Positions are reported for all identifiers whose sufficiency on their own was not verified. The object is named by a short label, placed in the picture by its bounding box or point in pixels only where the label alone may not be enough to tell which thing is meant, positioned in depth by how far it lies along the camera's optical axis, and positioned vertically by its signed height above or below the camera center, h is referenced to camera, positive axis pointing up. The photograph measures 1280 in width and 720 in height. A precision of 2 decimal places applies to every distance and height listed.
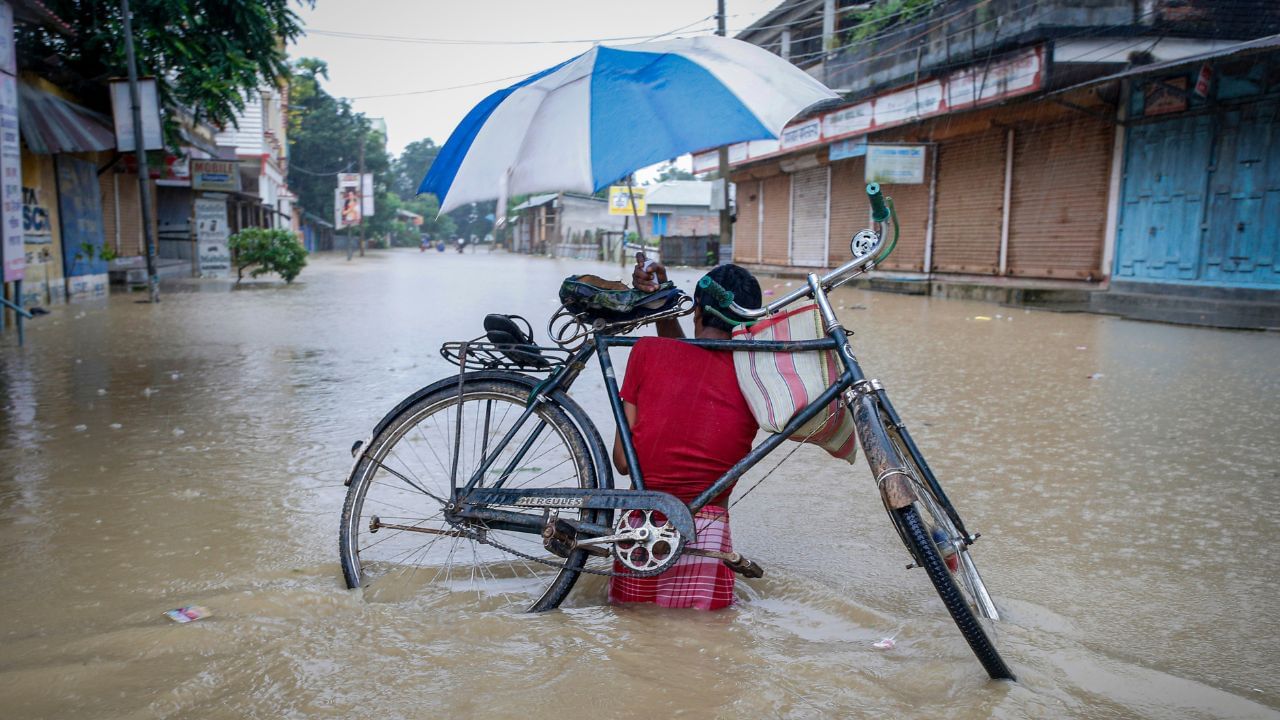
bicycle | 2.39 -0.73
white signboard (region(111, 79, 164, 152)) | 14.69 +1.85
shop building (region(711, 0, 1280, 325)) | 12.14 +1.81
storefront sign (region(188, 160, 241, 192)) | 21.61 +1.32
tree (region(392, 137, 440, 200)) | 115.88 +8.94
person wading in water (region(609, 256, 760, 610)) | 2.74 -0.53
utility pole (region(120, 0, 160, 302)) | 13.68 +1.19
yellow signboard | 43.88 +1.71
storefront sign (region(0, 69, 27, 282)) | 8.01 +0.43
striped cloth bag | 2.60 -0.40
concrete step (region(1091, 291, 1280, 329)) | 11.39 -0.85
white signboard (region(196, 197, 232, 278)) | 20.83 -0.13
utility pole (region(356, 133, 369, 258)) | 49.16 +2.30
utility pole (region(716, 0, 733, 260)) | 15.87 +0.49
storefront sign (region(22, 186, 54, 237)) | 13.02 +0.17
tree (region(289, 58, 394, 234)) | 55.94 +5.39
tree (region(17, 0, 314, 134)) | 14.21 +2.95
